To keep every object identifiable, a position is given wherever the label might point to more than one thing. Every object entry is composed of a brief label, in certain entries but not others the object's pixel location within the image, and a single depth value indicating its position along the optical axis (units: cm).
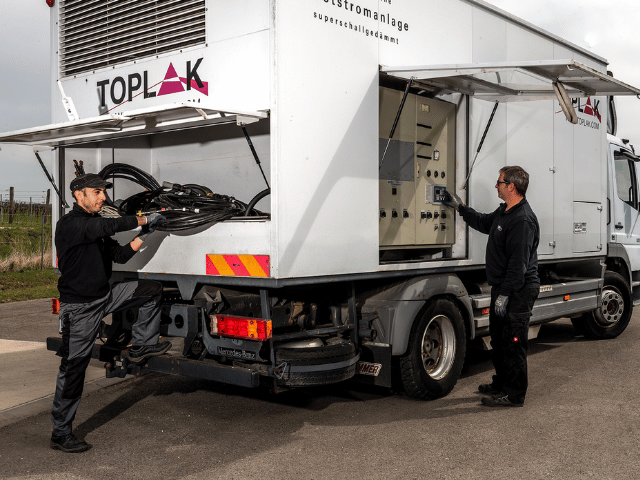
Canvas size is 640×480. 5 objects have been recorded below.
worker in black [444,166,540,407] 545
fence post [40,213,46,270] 1694
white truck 462
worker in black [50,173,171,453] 443
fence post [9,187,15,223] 2535
